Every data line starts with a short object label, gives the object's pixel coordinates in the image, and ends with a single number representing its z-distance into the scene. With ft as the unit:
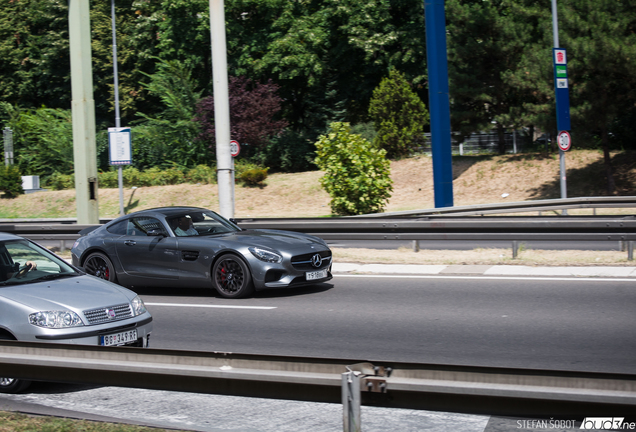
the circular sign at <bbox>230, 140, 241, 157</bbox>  85.15
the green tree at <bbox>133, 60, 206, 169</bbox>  123.75
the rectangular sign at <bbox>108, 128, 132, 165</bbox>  96.22
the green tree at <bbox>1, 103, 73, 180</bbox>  130.00
